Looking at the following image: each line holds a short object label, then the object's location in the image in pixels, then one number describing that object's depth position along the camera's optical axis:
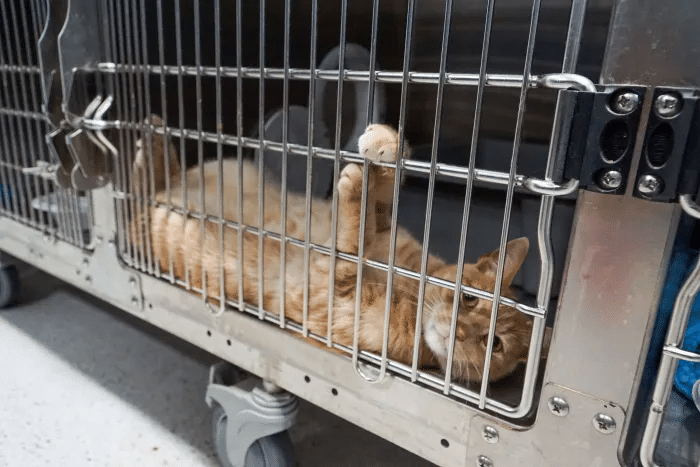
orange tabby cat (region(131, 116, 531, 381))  0.69
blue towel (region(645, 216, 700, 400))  0.45
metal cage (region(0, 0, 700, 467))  0.41
